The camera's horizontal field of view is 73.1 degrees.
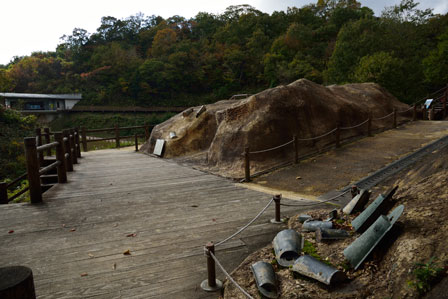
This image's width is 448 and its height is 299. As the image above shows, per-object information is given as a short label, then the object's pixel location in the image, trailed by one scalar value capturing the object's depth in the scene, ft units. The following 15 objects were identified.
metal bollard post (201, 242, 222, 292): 8.91
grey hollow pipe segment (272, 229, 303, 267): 9.78
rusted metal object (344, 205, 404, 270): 8.41
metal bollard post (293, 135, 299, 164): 26.64
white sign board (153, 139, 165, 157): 40.45
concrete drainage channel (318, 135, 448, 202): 19.49
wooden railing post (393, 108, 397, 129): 39.21
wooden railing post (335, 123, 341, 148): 30.07
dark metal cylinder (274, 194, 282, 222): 13.80
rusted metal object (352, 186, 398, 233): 10.21
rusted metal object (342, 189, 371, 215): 12.48
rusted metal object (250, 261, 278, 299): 8.20
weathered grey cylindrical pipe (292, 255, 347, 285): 7.76
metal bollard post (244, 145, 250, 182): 23.62
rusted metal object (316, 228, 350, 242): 10.36
